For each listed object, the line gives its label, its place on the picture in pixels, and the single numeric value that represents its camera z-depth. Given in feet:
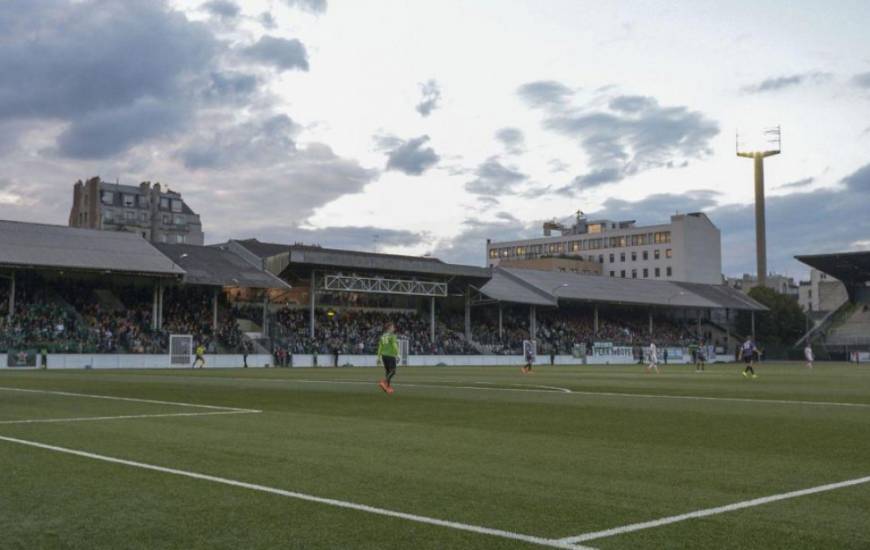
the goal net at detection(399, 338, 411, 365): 224.12
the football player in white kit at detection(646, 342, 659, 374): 164.29
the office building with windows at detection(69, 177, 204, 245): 401.70
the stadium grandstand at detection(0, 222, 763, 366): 191.62
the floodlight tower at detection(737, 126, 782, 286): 415.85
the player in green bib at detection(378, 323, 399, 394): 78.33
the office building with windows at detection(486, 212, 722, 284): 482.28
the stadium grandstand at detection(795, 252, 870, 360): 314.55
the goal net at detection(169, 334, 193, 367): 189.92
